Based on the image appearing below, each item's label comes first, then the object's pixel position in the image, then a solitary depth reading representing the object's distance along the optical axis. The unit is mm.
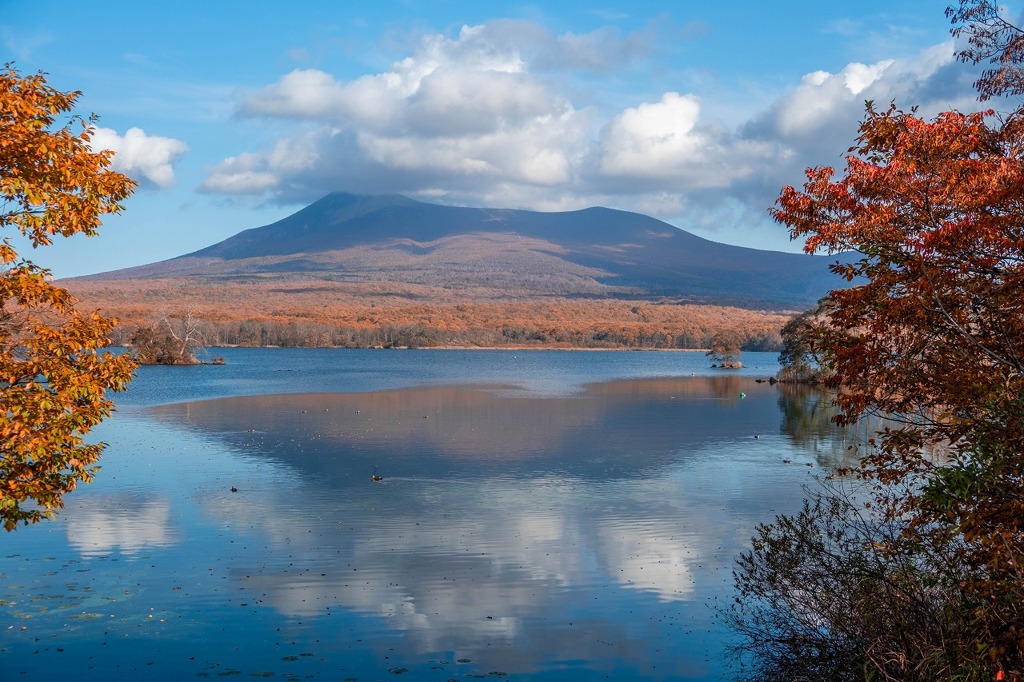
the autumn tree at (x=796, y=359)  67188
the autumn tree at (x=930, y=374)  9242
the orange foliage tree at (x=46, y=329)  10641
